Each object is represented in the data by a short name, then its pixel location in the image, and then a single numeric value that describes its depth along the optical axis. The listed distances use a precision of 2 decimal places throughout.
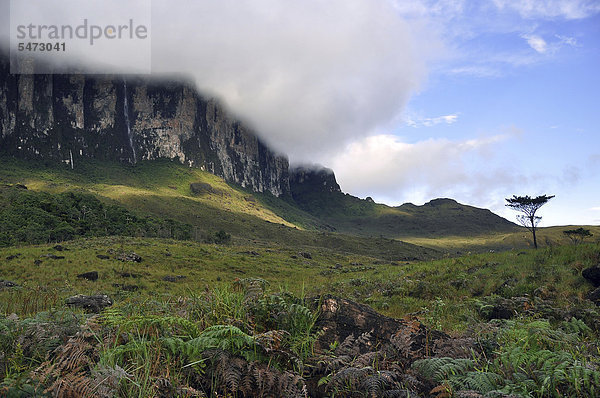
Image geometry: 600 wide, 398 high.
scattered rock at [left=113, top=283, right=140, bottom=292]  26.22
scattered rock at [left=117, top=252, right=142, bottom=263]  38.92
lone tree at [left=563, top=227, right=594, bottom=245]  45.64
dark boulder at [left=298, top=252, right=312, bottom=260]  77.16
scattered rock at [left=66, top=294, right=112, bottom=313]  10.41
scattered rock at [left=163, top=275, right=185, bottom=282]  33.37
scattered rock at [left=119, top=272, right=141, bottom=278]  31.53
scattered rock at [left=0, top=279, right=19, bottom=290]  22.44
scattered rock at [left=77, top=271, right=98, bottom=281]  29.20
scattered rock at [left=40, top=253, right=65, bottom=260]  36.31
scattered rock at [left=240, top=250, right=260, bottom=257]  65.19
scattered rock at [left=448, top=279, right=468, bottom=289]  12.01
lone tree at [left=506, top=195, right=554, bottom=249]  54.20
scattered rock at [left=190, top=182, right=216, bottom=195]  193.50
